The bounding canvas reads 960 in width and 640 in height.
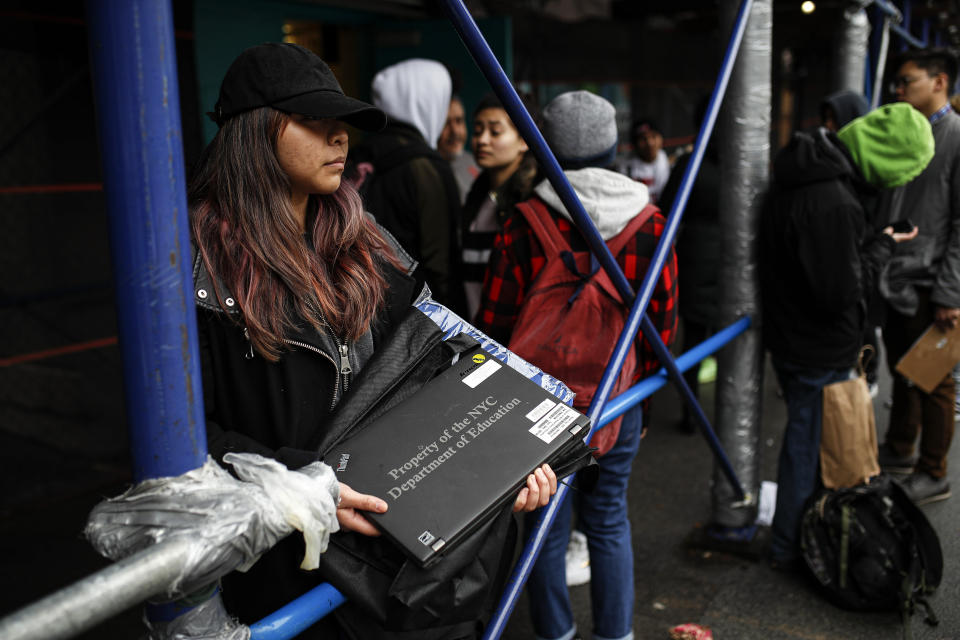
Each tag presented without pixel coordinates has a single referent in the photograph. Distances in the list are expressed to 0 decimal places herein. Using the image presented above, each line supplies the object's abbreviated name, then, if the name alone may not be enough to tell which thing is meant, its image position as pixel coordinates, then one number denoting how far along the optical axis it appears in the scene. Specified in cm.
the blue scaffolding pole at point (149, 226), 98
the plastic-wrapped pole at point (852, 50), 516
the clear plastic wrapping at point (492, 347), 165
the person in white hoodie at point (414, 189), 334
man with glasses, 364
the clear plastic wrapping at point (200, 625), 116
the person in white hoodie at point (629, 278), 236
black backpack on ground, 276
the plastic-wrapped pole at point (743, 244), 310
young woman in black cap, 143
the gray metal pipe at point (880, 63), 588
